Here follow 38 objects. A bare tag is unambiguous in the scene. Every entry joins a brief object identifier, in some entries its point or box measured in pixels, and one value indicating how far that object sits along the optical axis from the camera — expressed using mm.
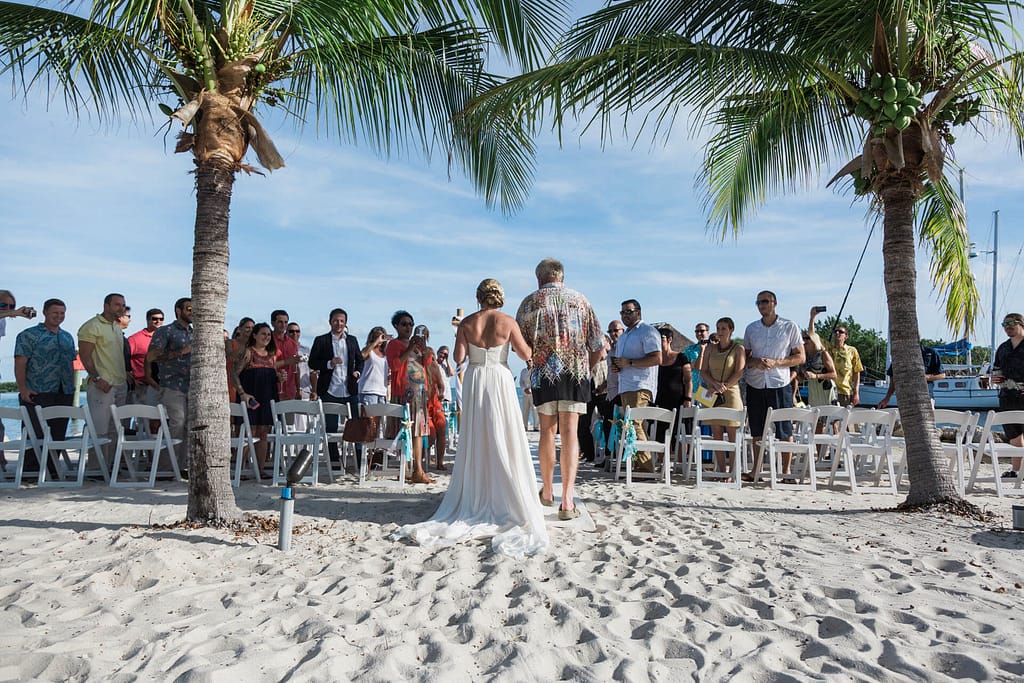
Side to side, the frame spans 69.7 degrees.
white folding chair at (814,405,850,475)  8039
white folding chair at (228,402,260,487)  7957
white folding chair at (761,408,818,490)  8047
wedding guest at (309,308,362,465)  9523
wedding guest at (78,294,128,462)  8391
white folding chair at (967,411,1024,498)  7566
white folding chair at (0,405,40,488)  7617
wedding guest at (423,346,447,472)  8463
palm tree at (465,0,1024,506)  5816
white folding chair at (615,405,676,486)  8078
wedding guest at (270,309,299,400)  9945
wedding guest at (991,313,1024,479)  8781
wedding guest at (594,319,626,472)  9531
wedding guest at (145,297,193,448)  8492
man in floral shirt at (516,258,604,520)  6191
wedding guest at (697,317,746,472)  8766
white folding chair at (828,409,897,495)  7984
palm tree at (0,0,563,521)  5652
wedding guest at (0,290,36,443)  8078
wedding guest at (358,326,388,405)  8984
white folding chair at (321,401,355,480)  8555
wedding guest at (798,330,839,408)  10516
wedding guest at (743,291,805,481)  8617
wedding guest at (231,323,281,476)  8867
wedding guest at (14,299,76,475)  8250
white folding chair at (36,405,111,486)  7660
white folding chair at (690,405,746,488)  8086
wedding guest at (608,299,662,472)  8781
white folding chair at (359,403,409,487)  7938
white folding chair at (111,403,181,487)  7574
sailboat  32344
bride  5625
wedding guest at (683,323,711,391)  10688
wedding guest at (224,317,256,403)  8812
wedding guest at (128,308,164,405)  9297
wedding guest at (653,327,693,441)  9562
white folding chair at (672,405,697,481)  8802
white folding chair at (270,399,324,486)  8055
